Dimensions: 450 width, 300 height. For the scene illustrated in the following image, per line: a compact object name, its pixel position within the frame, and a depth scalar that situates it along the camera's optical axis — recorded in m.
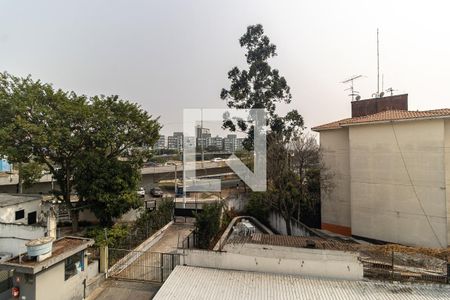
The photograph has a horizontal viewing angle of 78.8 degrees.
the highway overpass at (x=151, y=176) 25.02
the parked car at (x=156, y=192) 33.06
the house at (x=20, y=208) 14.64
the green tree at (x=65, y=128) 14.36
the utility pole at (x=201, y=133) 24.59
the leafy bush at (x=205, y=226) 13.10
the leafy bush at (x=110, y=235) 12.43
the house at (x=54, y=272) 7.34
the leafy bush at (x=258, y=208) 19.98
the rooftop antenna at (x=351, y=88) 23.49
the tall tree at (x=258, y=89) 22.88
